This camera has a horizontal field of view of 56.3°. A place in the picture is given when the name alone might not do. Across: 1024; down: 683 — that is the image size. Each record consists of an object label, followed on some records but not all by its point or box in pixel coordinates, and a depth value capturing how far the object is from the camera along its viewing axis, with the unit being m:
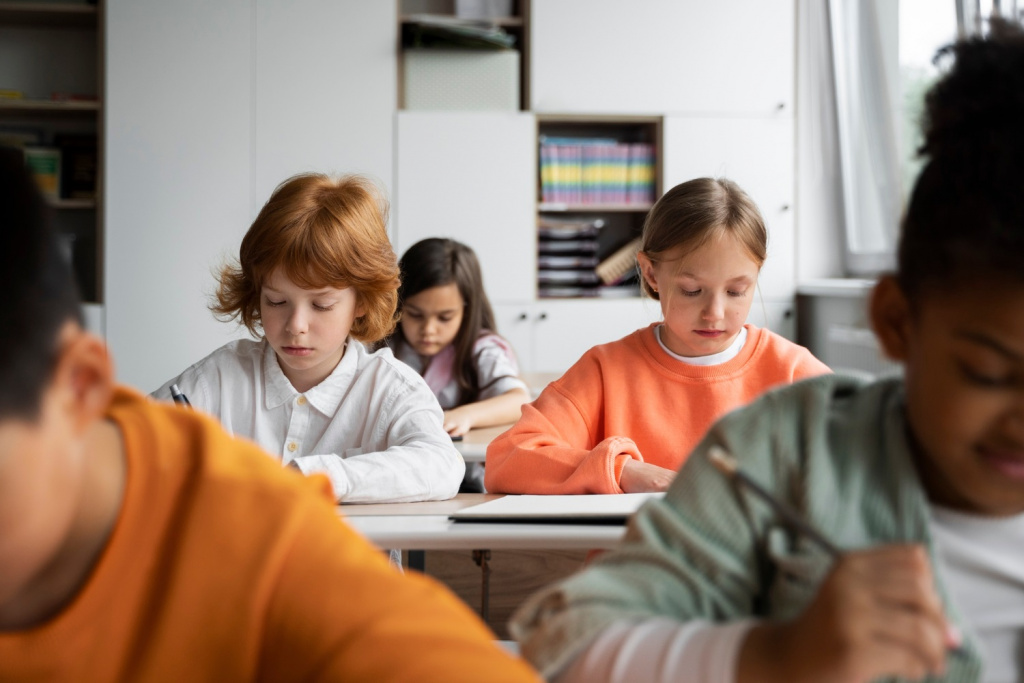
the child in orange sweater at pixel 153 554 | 0.55
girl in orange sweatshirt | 1.74
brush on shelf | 4.65
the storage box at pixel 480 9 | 4.46
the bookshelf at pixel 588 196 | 4.59
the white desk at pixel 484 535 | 1.17
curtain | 4.18
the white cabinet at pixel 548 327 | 4.52
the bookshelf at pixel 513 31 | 4.40
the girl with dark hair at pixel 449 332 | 2.99
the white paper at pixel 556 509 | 1.21
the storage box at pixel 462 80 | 4.36
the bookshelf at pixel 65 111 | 4.58
